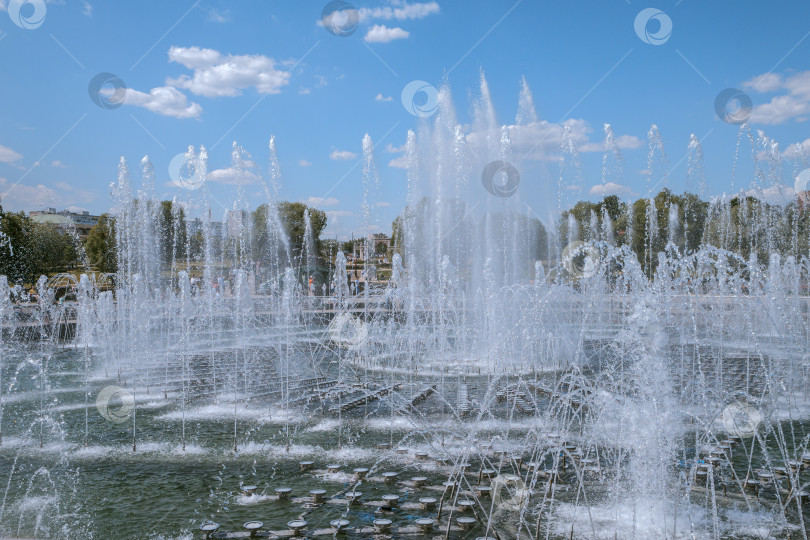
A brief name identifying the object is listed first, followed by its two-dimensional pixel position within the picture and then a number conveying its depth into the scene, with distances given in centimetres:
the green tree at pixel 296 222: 7025
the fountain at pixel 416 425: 743
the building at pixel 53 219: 6606
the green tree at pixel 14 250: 4253
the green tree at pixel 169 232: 7057
